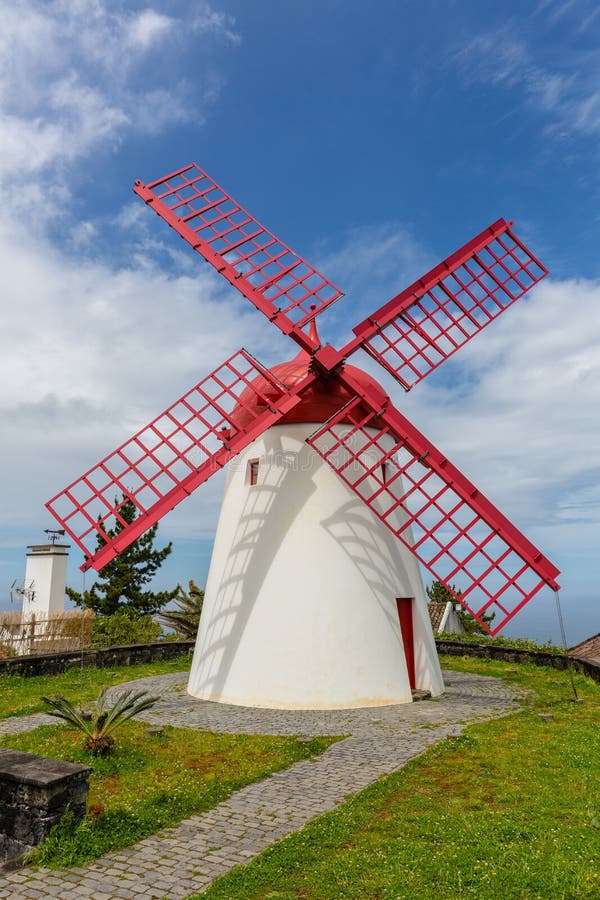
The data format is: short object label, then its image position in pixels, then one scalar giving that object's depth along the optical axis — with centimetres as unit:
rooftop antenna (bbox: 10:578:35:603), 2003
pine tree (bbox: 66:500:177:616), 2744
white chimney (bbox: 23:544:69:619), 1984
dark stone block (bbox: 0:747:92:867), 465
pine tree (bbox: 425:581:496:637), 3149
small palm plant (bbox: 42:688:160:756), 730
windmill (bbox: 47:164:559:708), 1021
